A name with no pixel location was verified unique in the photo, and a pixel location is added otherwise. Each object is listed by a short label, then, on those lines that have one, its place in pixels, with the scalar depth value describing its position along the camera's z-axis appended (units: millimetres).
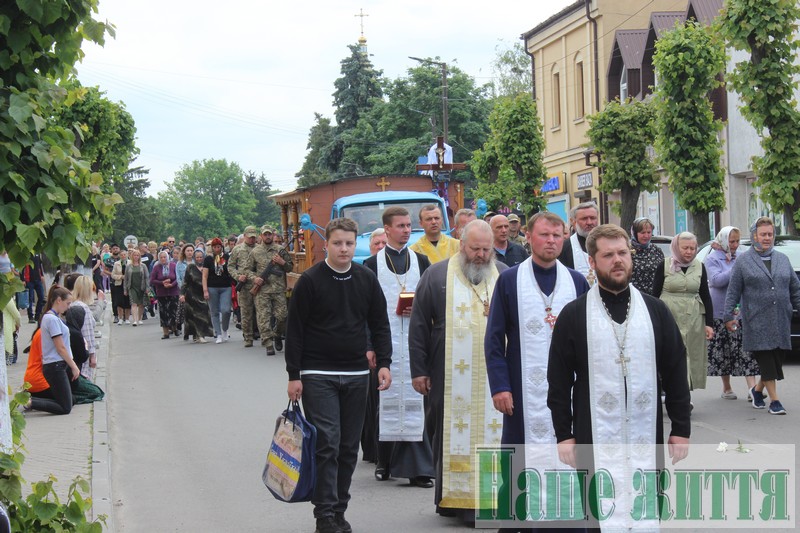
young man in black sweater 7590
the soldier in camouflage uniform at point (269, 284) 20281
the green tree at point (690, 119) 24078
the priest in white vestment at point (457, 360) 7840
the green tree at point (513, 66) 67062
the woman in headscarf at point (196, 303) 23625
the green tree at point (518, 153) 37344
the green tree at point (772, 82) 20719
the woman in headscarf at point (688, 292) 11828
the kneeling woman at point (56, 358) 13047
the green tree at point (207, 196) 152625
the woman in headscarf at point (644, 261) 12078
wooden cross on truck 21984
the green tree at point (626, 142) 30594
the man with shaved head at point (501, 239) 10867
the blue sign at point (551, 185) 43812
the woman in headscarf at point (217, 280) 22547
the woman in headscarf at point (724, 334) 12695
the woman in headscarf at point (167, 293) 25906
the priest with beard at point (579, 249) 10812
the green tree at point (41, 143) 5746
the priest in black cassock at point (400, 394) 9258
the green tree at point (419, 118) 68750
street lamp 47344
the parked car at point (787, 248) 16328
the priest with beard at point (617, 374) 5367
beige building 37719
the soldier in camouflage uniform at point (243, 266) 20781
